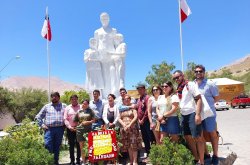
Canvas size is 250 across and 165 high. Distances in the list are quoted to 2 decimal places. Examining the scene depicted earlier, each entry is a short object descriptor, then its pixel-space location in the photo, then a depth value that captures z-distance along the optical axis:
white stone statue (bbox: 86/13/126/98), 7.33
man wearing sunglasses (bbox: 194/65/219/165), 3.48
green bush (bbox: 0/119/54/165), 3.61
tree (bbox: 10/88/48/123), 21.62
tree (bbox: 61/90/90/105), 9.06
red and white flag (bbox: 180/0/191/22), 7.04
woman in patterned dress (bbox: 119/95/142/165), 3.88
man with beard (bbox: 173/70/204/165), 3.30
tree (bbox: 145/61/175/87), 27.37
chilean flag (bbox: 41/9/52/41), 7.78
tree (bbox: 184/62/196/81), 26.03
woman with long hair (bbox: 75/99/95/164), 4.04
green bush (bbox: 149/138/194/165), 3.36
